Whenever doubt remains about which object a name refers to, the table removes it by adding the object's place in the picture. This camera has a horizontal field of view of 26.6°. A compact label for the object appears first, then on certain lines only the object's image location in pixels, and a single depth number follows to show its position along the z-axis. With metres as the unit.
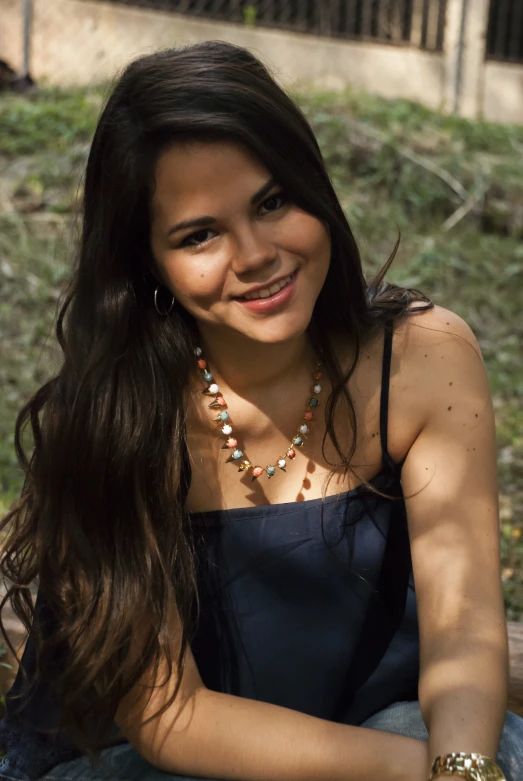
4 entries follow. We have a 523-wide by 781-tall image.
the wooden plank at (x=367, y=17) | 9.73
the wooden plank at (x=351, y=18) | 9.70
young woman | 2.02
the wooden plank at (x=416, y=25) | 9.95
